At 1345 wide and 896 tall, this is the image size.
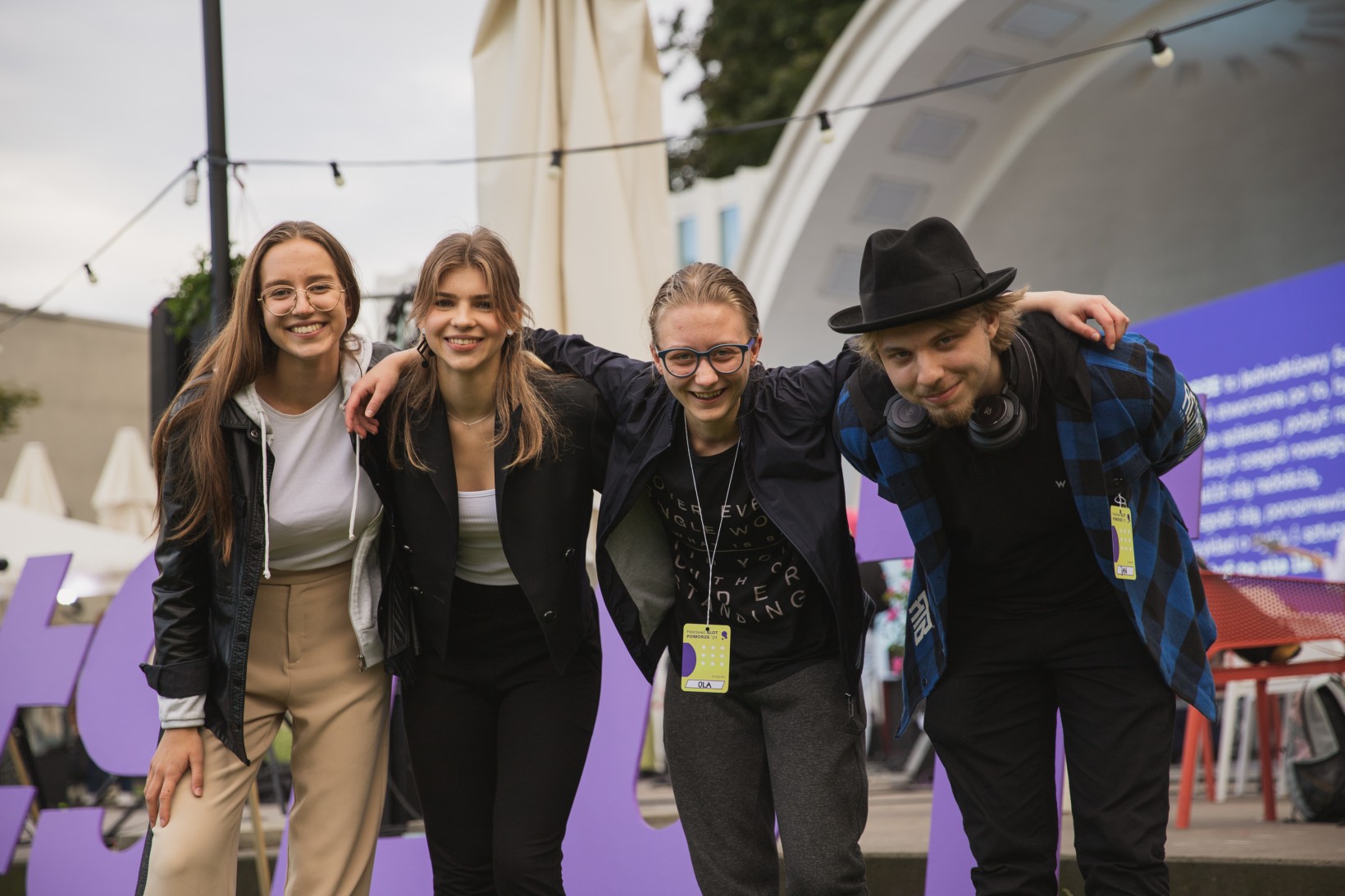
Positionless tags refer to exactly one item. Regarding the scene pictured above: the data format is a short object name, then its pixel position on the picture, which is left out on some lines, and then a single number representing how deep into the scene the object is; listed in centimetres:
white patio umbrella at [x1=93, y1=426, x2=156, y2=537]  1223
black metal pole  505
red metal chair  427
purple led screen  821
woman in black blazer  301
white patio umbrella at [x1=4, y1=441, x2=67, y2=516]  1305
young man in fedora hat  253
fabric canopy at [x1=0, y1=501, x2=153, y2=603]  846
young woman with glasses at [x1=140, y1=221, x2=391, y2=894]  300
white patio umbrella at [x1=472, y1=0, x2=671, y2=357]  548
